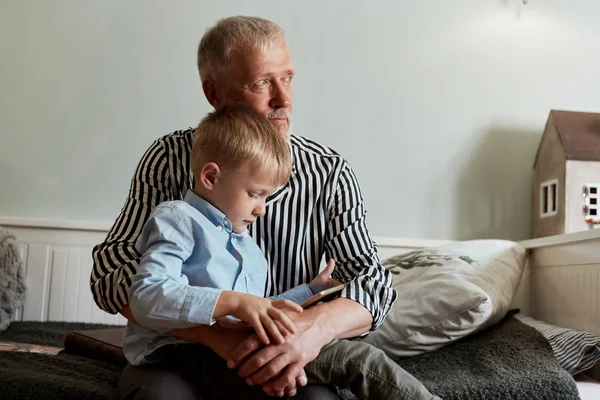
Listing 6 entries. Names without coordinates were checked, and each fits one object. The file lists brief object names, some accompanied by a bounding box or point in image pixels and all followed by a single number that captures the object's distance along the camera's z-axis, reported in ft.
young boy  3.82
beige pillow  5.74
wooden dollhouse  7.67
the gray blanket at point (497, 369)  4.92
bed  4.57
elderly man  4.70
